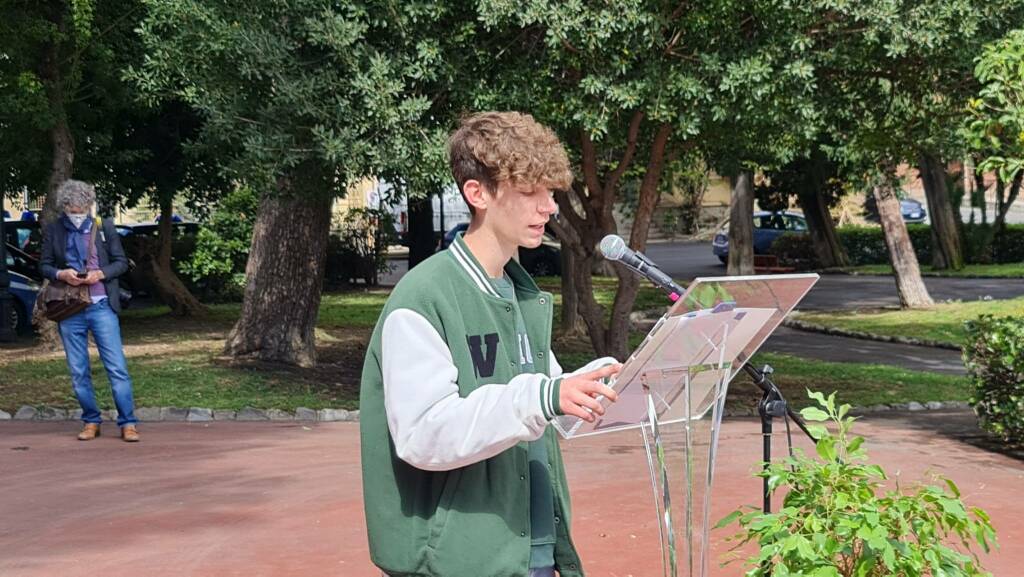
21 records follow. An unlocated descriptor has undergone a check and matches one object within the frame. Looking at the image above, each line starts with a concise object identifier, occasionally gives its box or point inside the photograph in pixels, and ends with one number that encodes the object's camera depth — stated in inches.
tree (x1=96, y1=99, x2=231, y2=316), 733.9
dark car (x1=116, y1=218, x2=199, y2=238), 902.1
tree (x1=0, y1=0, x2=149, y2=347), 583.5
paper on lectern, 106.0
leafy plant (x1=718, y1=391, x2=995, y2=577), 146.6
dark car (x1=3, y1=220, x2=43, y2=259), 828.0
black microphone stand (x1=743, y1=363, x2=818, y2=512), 162.9
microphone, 137.9
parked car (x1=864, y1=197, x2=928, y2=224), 2064.5
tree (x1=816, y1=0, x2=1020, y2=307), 432.5
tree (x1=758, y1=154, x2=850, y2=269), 1279.5
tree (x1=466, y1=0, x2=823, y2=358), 422.9
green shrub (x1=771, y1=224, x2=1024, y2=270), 1346.0
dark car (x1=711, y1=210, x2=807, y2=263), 1494.8
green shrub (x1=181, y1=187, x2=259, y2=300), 885.8
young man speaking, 106.2
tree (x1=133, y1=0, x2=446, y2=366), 428.5
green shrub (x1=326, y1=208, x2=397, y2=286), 1144.2
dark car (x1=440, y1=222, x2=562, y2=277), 1310.3
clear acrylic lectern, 107.2
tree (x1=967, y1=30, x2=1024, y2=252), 337.7
